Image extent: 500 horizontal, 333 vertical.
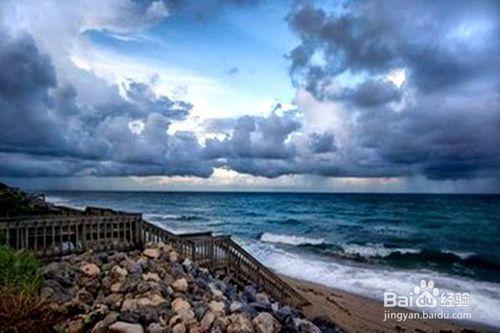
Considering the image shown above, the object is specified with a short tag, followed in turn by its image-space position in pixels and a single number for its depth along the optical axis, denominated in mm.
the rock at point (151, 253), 12078
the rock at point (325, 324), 11569
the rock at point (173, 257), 12250
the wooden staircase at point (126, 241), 11406
